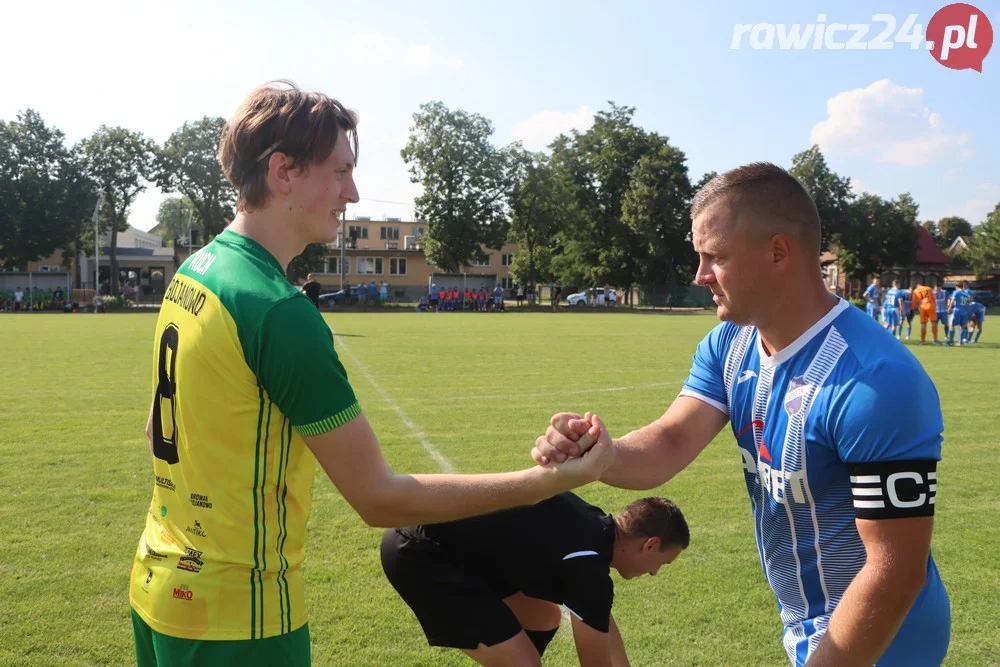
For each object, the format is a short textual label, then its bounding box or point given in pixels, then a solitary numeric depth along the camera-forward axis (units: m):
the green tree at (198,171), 65.50
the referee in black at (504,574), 3.25
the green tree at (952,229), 122.50
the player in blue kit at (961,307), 25.34
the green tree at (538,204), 67.00
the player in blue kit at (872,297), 28.28
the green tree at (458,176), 66.56
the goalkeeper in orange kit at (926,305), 25.75
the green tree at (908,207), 76.44
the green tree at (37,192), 60.81
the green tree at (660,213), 65.75
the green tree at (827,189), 75.69
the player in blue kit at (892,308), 26.58
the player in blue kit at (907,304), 26.44
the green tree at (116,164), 65.00
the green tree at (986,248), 76.62
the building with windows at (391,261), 77.50
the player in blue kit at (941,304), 26.81
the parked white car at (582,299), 73.26
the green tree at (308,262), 64.53
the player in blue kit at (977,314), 25.55
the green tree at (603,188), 68.12
